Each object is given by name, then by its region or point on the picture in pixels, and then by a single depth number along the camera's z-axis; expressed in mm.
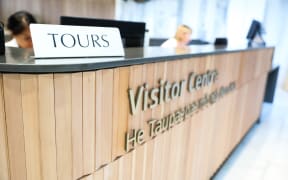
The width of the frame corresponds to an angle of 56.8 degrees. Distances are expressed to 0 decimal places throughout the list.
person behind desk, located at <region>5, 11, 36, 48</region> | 2080
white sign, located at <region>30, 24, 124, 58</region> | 811
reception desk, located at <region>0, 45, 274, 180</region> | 755
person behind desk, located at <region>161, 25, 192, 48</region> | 3318
